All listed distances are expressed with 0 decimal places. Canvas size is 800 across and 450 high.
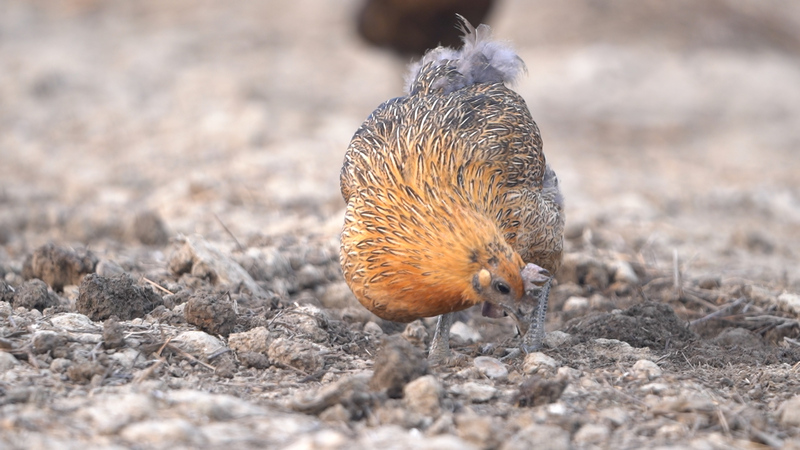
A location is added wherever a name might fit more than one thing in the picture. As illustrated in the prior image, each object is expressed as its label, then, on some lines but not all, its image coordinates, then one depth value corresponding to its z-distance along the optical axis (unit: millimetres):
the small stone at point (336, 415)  6621
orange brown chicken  7734
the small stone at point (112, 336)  7754
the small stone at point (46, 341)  7492
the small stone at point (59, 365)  7242
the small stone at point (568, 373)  7715
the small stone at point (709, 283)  12320
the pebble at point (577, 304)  11547
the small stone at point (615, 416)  6941
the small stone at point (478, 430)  6309
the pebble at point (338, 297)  11375
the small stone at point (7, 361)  7184
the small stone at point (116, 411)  6180
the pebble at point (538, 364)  8180
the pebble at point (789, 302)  10797
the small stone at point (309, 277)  11766
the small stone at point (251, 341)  8352
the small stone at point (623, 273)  12484
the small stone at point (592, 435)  6555
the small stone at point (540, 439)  6164
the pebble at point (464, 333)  10328
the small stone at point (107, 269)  10325
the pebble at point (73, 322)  8242
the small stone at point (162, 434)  5973
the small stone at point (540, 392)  7219
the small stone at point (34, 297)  8945
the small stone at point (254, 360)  8039
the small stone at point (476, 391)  7441
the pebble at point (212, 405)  6457
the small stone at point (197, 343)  8086
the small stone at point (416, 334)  10016
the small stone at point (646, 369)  8055
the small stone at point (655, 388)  7652
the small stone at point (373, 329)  9945
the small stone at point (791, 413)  6996
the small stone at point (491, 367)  8133
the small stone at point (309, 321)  8961
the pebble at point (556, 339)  9578
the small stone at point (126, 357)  7531
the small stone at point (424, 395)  6879
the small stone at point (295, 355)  8094
